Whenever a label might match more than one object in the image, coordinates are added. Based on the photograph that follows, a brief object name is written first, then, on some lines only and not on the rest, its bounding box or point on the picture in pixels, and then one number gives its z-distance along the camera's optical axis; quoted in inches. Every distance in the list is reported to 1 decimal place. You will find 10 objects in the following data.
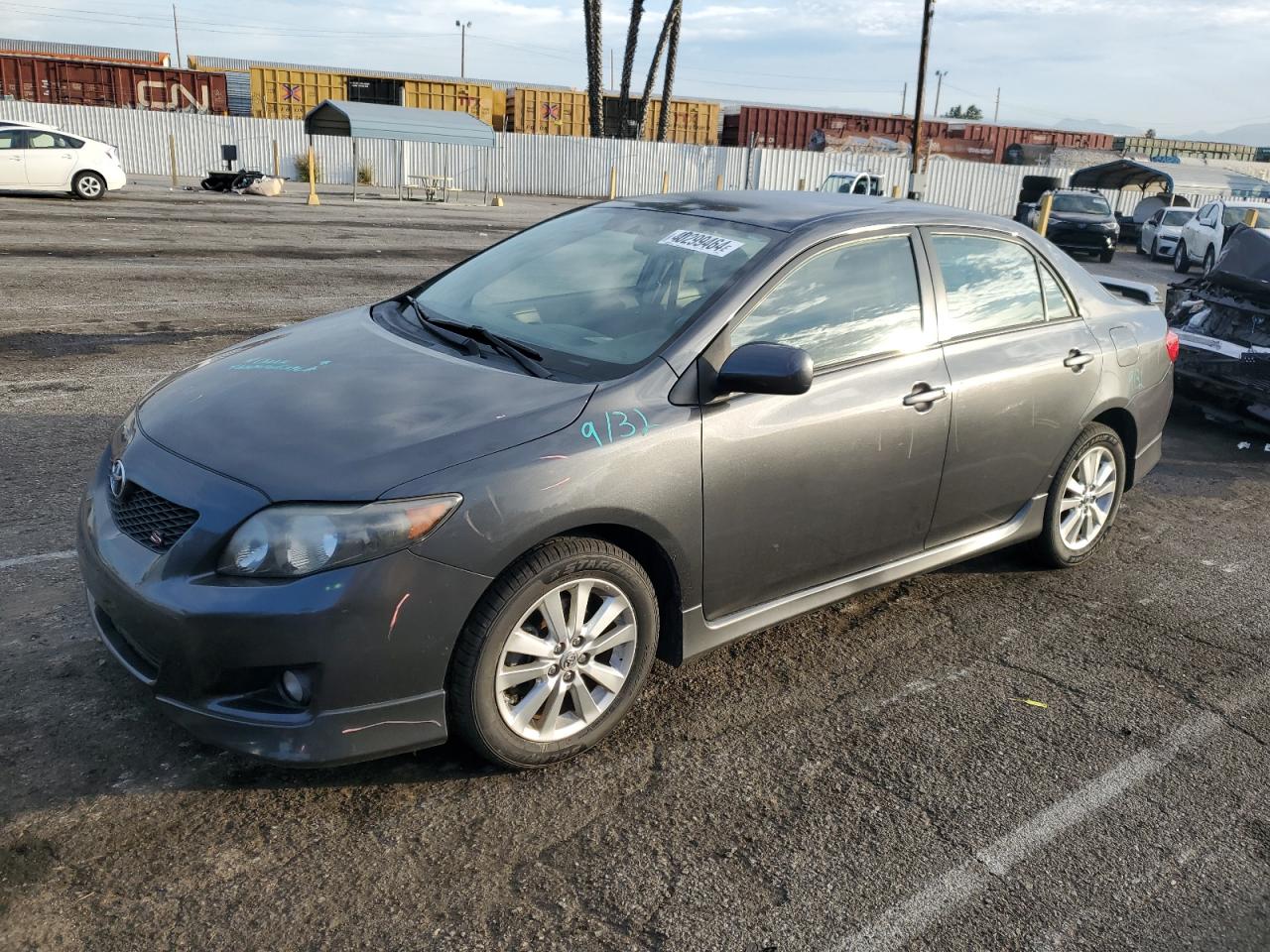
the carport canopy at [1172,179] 1275.8
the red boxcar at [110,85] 1381.6
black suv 983.0
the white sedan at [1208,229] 823.7
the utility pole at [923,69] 1437.0
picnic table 1175.0
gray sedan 106.4
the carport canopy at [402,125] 1122.0
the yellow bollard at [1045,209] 842.2
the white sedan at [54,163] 794.8
